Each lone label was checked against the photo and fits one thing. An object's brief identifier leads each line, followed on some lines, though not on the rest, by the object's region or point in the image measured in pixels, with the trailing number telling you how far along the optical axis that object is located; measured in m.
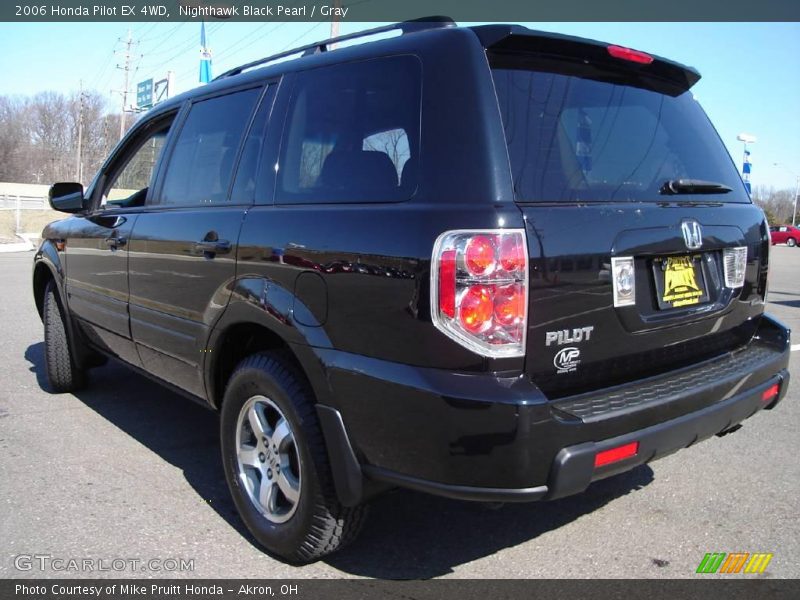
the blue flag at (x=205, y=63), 21.83
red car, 49.19
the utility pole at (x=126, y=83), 54.38
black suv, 2.10
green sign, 49.43
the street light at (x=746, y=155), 19.88
